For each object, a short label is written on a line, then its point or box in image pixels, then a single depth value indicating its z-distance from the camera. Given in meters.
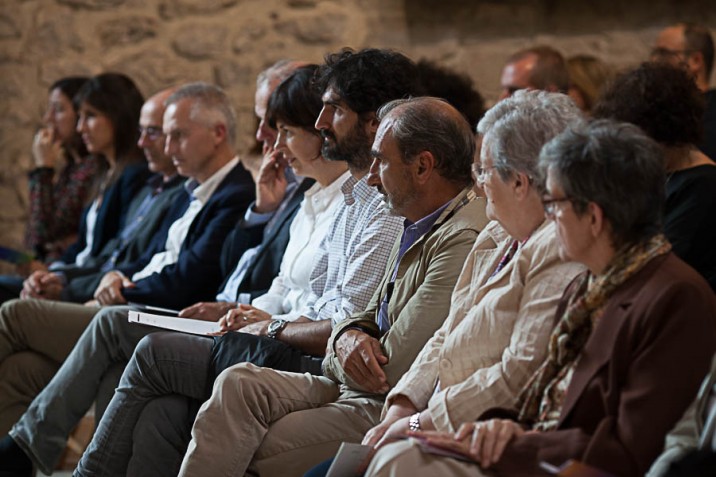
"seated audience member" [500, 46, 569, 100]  8.86
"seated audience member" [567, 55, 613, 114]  9.09
